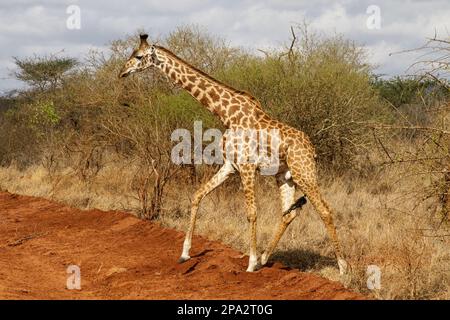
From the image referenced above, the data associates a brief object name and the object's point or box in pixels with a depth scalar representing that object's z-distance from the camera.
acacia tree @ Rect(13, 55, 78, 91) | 23.30
